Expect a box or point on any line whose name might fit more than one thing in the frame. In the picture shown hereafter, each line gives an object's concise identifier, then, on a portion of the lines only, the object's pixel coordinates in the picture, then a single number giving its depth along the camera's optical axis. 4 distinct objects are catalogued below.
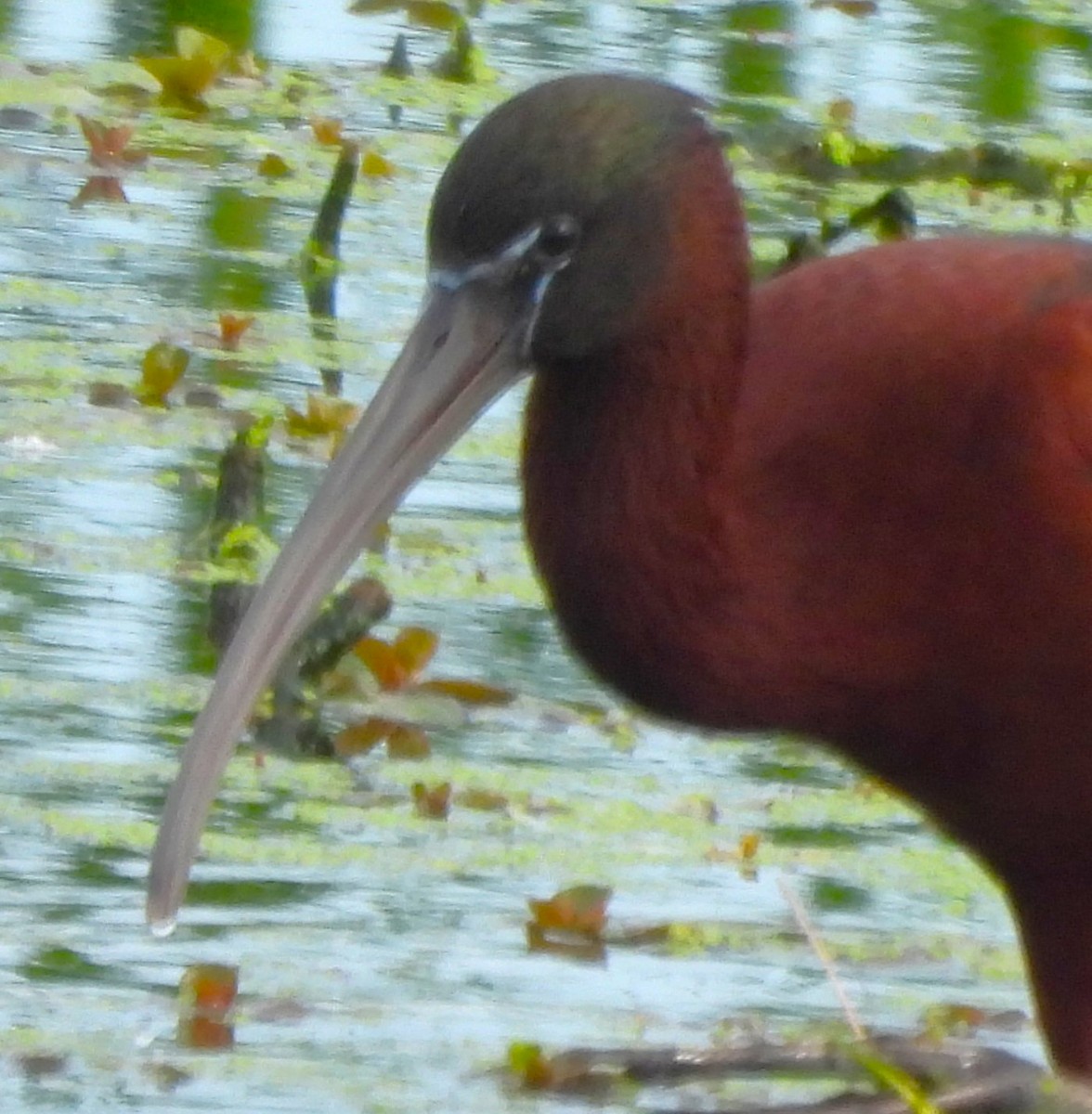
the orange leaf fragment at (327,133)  15.92
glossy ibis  7.68
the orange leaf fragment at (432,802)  9.52
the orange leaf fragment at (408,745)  9.91
